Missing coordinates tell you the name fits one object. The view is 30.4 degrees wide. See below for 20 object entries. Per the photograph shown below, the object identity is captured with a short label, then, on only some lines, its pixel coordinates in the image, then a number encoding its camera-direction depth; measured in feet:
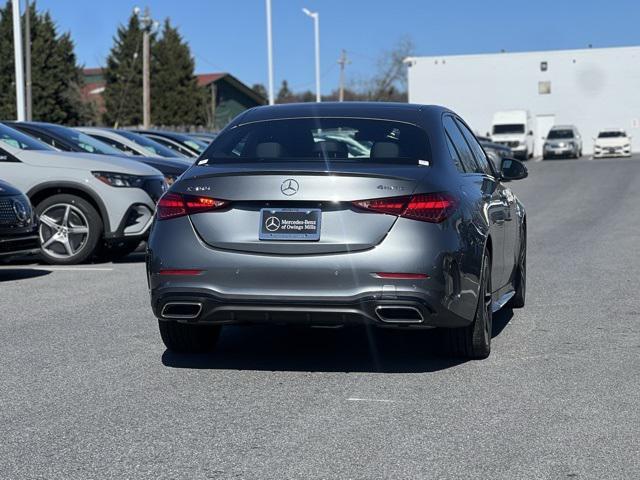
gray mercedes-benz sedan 20.42
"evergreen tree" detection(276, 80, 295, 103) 495.00
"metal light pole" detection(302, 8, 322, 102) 171.12
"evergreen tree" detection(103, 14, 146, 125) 251.19
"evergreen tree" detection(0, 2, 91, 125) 218.18
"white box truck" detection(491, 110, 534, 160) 190.29
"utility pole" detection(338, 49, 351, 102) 281.54
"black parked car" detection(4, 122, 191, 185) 48.88
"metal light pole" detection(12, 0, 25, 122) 84.33
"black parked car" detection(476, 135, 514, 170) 138.97
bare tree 347.36
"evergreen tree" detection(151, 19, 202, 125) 262.88
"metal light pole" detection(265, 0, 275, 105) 135.95
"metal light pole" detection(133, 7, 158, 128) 125.49
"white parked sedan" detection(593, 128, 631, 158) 187.32
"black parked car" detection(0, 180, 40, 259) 36.63
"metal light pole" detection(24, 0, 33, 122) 115.71
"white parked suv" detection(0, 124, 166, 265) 42.27
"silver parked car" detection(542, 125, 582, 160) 191.83
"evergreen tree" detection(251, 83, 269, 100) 516.57
